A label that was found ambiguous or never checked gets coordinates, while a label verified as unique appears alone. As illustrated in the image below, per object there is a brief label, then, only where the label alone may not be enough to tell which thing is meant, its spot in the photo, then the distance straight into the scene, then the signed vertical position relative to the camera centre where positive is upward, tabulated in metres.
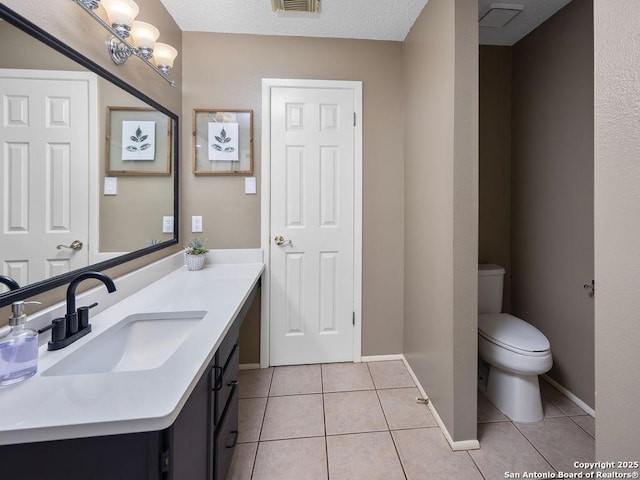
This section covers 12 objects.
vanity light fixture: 1.22 +0.95
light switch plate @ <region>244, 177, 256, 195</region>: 2.18 +0.39
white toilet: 1.60 -0.71
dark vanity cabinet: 0.61 -0.48
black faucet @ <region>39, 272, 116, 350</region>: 0.90 -0.28
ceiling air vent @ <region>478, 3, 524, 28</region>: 1.88 +1.51
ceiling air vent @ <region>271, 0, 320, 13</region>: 1.77 +1.45
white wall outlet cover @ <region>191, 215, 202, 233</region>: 2.14 +0.10
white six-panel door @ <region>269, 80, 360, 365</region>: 2.19 +0.09
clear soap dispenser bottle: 0.71 -0.29
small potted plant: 1.99 -0.12
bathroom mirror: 0.87 +0.27
